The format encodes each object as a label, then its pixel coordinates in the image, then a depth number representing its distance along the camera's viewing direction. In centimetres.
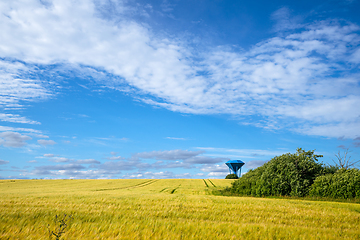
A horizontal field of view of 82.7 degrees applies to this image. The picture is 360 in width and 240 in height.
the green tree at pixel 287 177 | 2456
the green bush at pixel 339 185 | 2070
